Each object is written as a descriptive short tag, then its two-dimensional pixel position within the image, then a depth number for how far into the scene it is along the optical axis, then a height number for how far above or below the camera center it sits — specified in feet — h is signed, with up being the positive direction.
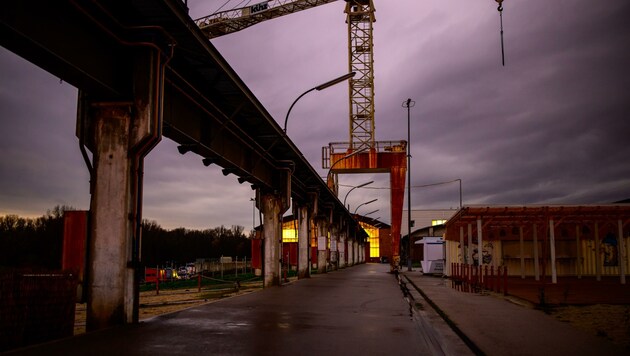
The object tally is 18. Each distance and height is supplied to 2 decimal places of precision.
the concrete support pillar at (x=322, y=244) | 133.90 -1.61
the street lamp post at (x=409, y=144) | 151.43 +27.22
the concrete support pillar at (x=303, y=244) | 106.52 -1.21
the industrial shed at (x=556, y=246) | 90.12 -1.45
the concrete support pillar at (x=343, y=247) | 192.54 -3.22
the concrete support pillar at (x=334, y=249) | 159.02 -3.24
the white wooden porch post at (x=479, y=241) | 69.53 -0.45
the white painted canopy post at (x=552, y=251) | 76.23 -1.82
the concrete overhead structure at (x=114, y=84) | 27.27 +9.06
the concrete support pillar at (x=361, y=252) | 313.96 -8.77
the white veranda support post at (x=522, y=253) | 95.62 -2.64
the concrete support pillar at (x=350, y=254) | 234.46 -7.47
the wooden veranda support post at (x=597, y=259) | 87.12 -3.54
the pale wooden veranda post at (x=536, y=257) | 83.84 -3.13
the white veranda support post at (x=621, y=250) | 80.64 -1.85
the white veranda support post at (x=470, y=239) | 81.61 -0.20
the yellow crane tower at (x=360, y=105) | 144.56 +43.65
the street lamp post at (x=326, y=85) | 76.19 +22.04
